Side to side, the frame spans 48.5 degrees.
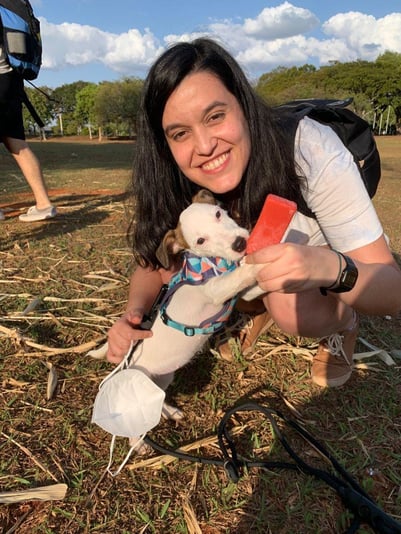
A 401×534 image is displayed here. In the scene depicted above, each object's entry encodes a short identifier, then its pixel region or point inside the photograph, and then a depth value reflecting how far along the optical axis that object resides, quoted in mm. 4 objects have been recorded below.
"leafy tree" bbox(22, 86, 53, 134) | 63531
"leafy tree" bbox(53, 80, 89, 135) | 75375
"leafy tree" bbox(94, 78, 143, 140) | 54041
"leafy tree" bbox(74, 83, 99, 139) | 70188
